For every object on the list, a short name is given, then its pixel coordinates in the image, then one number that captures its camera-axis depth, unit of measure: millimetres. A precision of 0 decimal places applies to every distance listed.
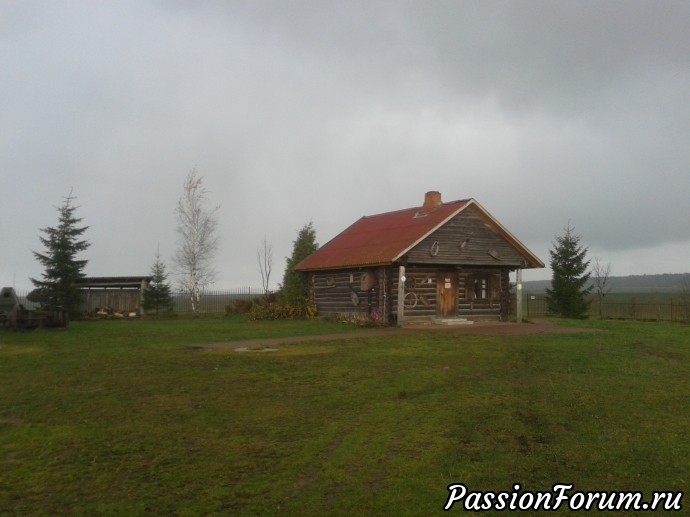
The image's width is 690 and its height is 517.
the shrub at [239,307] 36906
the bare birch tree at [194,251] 42969
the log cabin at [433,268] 26328
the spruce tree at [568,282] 38438
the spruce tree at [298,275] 33281
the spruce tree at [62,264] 31562
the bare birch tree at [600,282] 44931
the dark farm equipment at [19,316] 23031
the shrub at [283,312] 32094
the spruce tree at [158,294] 35719
